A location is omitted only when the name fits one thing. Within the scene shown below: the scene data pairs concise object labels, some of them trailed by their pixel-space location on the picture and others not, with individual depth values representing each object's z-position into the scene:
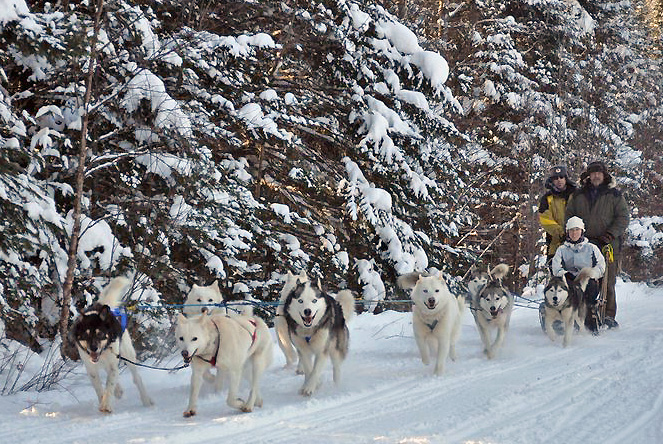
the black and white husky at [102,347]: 9.77
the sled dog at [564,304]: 15.35
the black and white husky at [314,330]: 11.11
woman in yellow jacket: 18.73
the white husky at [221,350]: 9.58
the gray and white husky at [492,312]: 14.02
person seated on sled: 16.73
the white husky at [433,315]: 12.84
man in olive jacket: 17.73
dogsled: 16.31
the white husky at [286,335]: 12.91
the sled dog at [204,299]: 12.66
